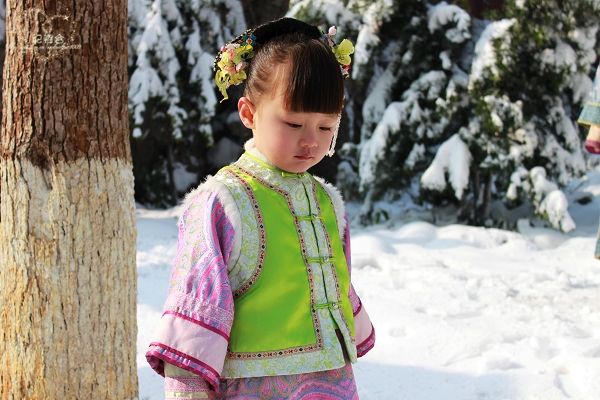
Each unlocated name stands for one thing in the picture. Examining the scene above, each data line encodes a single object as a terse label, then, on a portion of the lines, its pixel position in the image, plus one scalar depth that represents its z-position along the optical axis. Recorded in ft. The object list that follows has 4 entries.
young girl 5.25
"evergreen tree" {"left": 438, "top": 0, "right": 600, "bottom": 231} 21.12
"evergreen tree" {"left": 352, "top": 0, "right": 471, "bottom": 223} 22.71
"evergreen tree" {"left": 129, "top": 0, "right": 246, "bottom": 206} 25.09
